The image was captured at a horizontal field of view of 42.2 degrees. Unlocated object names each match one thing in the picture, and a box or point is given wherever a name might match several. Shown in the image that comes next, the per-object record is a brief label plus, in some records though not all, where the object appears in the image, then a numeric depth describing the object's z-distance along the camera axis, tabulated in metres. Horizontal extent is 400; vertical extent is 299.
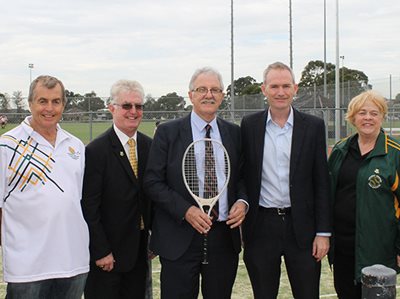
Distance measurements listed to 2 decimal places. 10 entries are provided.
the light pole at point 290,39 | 34.69
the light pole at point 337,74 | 24.19
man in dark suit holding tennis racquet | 3.86
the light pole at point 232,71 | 31.90
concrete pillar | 2.56
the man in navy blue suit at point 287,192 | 4.09
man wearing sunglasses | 3.88
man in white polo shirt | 3.29
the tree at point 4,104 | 20.19
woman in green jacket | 3.99
